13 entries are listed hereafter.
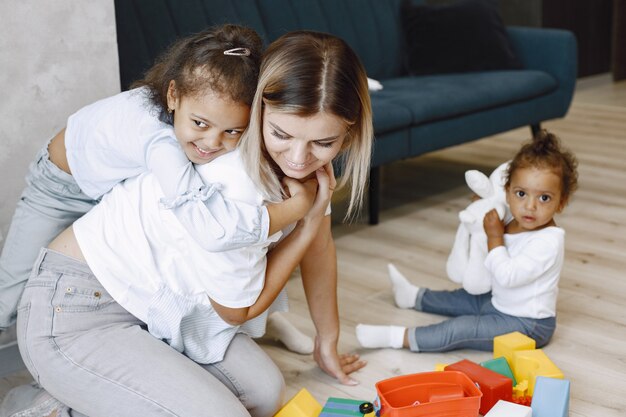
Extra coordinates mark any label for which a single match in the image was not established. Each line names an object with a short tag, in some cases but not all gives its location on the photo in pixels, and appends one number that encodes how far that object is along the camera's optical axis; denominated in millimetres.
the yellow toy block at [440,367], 2021
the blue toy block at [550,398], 1826
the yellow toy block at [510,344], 2068
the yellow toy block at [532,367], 1965
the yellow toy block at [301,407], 1813
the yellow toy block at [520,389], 1951
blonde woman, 1589
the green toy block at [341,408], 1812
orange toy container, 1796
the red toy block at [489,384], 1898
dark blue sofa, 3023
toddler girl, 2195
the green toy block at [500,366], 2012
